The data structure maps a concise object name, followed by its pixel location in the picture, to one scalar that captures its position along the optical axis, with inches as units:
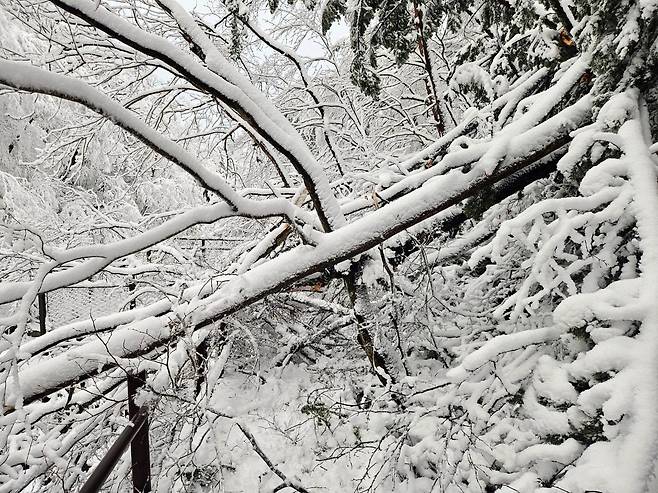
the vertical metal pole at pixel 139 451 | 83.4
